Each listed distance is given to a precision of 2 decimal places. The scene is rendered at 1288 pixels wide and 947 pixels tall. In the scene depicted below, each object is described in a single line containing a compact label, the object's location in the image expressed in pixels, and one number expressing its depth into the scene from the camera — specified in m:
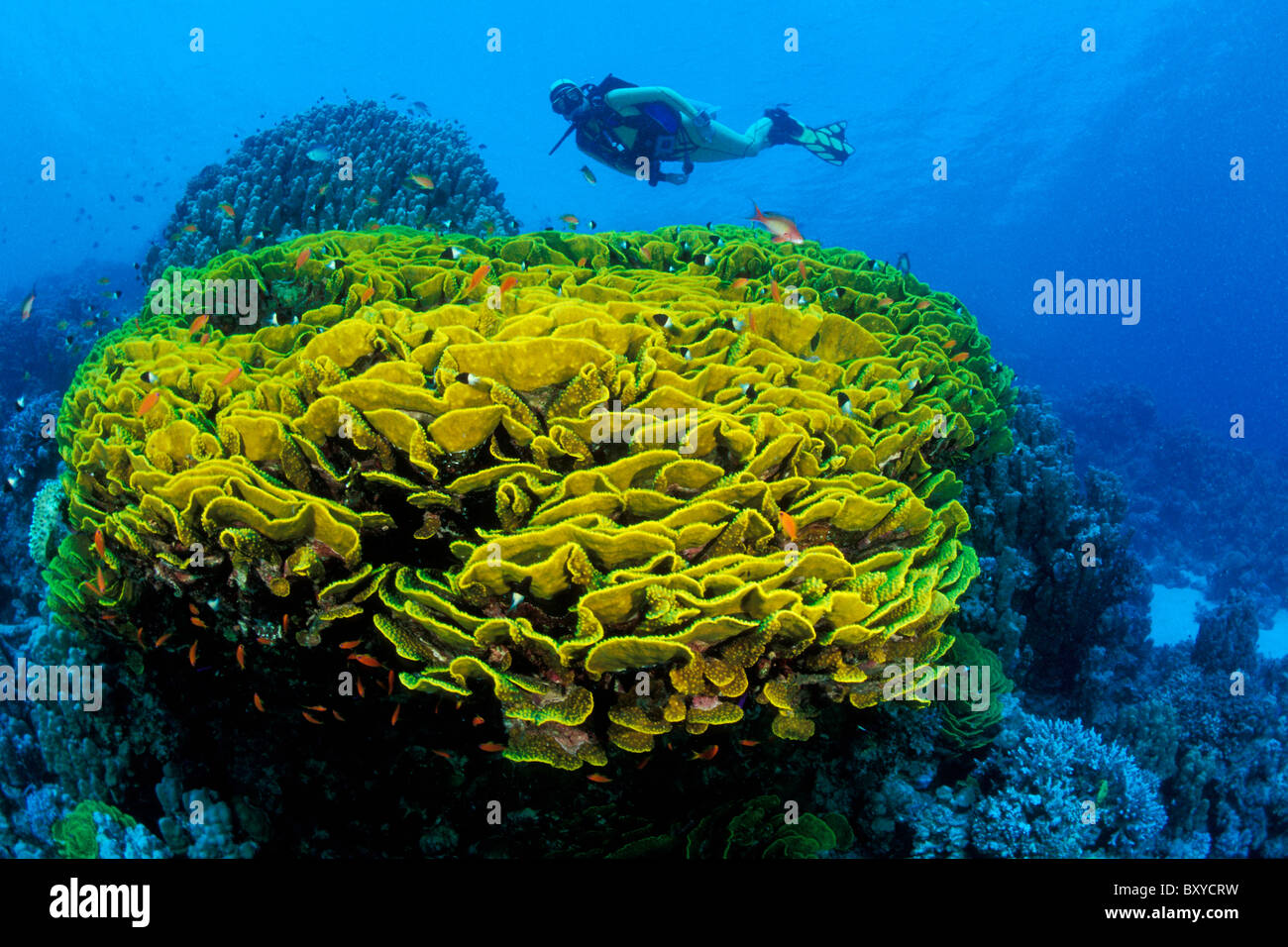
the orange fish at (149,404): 2.90
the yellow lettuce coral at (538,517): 2.14
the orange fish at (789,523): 2.25
